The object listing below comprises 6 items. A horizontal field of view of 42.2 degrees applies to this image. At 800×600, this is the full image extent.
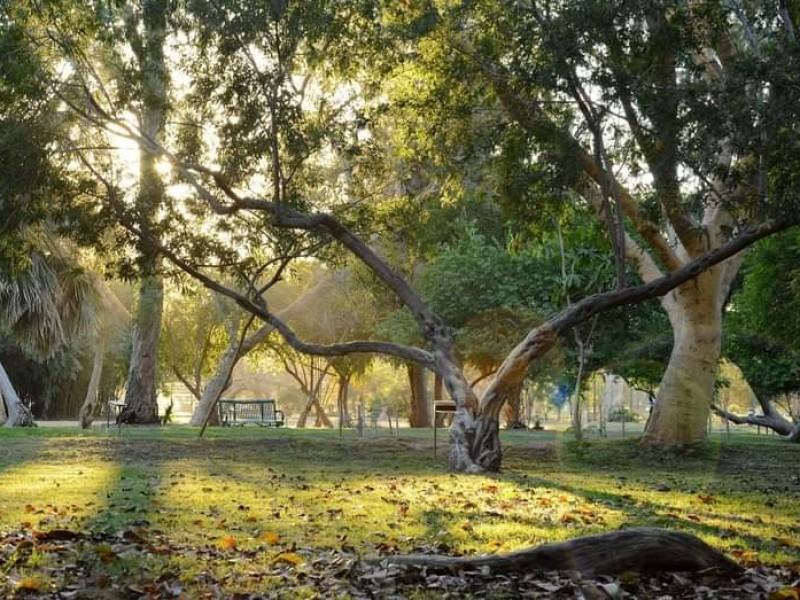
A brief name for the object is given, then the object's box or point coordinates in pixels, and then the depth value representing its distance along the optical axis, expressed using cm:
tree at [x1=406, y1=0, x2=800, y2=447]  1318
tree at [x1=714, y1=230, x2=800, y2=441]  2241
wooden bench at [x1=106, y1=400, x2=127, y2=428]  2916
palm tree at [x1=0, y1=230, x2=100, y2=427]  2386
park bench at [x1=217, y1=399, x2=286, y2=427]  3878
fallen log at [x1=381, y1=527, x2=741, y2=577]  620
